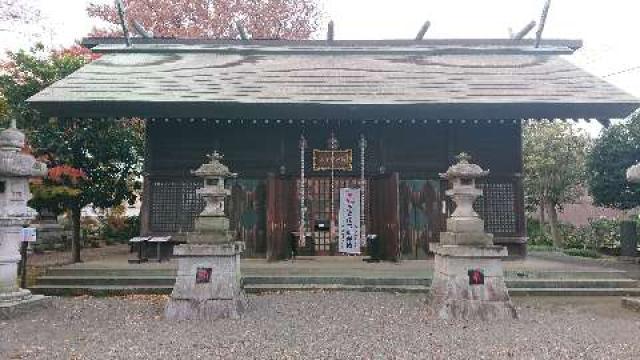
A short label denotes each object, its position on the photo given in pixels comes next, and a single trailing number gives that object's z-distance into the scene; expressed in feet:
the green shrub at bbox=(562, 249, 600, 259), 52.85
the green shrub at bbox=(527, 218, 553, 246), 68.49
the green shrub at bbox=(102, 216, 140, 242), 69.68
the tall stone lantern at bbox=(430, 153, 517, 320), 23.80
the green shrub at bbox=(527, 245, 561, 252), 57.05
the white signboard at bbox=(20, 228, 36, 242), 27.55
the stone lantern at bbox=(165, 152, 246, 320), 23.67
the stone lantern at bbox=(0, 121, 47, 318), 25.09
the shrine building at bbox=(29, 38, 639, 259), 36.86
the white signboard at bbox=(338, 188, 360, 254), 40.50
